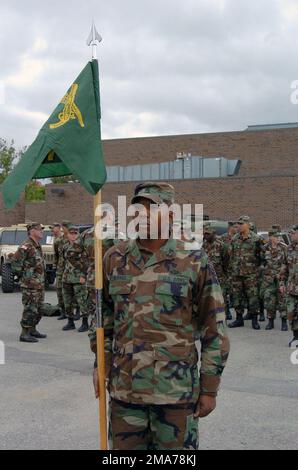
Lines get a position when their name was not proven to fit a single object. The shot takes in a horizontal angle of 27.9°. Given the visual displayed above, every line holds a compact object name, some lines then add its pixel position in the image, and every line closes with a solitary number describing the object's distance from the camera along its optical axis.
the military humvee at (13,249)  16.92
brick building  31.36
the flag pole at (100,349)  3.41
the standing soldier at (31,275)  9.48
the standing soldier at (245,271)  10.95
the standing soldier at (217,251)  11.50
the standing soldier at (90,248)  6.42
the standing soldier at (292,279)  8.98
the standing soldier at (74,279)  10.47
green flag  3.64
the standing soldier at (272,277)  10.84
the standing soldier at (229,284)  11.70
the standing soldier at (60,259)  11.59
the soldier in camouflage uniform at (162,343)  3.15
